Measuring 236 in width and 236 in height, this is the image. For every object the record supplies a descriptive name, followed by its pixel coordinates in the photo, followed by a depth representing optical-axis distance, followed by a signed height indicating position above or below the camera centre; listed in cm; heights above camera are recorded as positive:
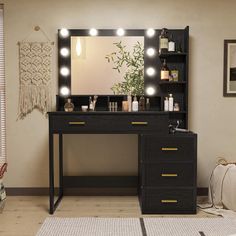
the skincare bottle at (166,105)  355 -3
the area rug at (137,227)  268 -102
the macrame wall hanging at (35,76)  364 +27
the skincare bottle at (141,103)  353 -1
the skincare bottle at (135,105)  346 -3
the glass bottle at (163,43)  350 +59
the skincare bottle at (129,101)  351 +1
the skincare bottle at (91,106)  352 -5
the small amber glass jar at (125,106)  348 -5
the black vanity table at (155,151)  309 -44
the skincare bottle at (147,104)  355 -3
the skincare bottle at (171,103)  354 -1
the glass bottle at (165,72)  353 +30
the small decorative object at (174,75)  357 +28
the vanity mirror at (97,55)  360 +49
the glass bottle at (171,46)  351 +56
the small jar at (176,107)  358 -6
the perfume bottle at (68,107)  346 -6
